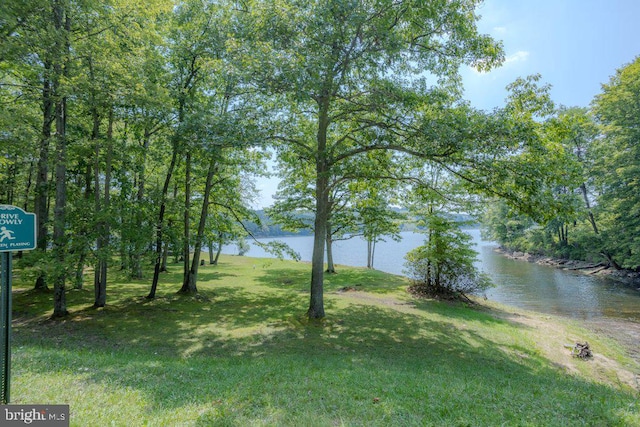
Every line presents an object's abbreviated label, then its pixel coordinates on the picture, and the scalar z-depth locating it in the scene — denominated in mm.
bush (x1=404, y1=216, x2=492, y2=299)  14383
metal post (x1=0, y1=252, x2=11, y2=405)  3180
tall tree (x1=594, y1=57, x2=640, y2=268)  20328
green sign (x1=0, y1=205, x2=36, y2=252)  3109
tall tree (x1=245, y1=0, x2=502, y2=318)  7664
